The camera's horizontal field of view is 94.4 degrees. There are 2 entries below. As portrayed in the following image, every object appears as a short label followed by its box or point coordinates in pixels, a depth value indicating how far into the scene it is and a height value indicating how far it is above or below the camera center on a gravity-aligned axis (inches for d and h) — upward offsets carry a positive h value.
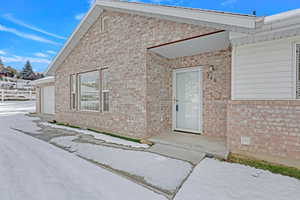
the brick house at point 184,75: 111.8 +26.8
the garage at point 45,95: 411.2 +6.7
